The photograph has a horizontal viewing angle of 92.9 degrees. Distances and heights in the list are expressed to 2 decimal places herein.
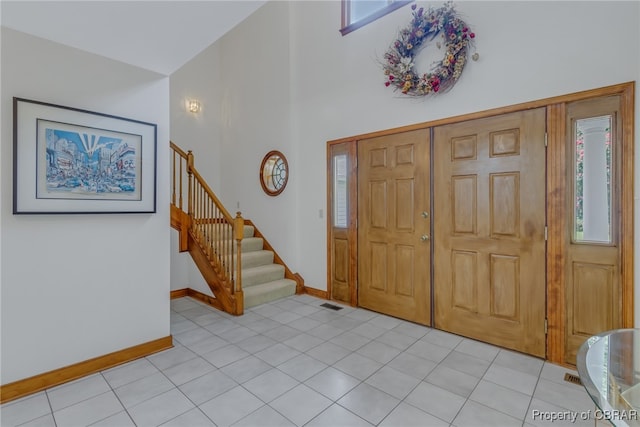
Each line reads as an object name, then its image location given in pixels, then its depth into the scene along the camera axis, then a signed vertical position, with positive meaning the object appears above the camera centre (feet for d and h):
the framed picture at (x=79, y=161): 6.53 +1.28
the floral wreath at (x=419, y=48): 9.20 +5.25
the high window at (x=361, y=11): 11.34 +8.06
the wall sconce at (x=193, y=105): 17.39 +6.29
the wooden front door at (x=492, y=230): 8.28 -0.45
